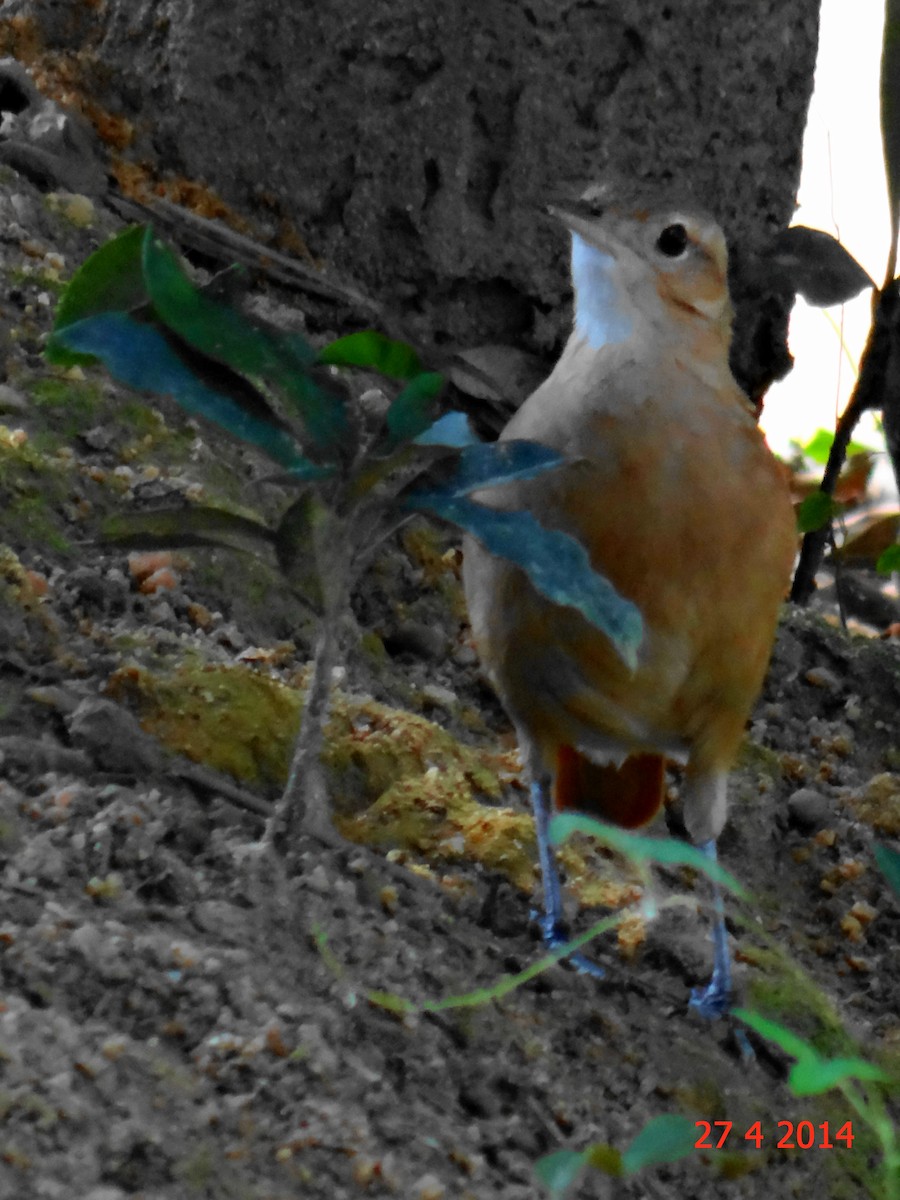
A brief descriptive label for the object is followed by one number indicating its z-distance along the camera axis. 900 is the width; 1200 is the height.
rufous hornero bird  3.94
